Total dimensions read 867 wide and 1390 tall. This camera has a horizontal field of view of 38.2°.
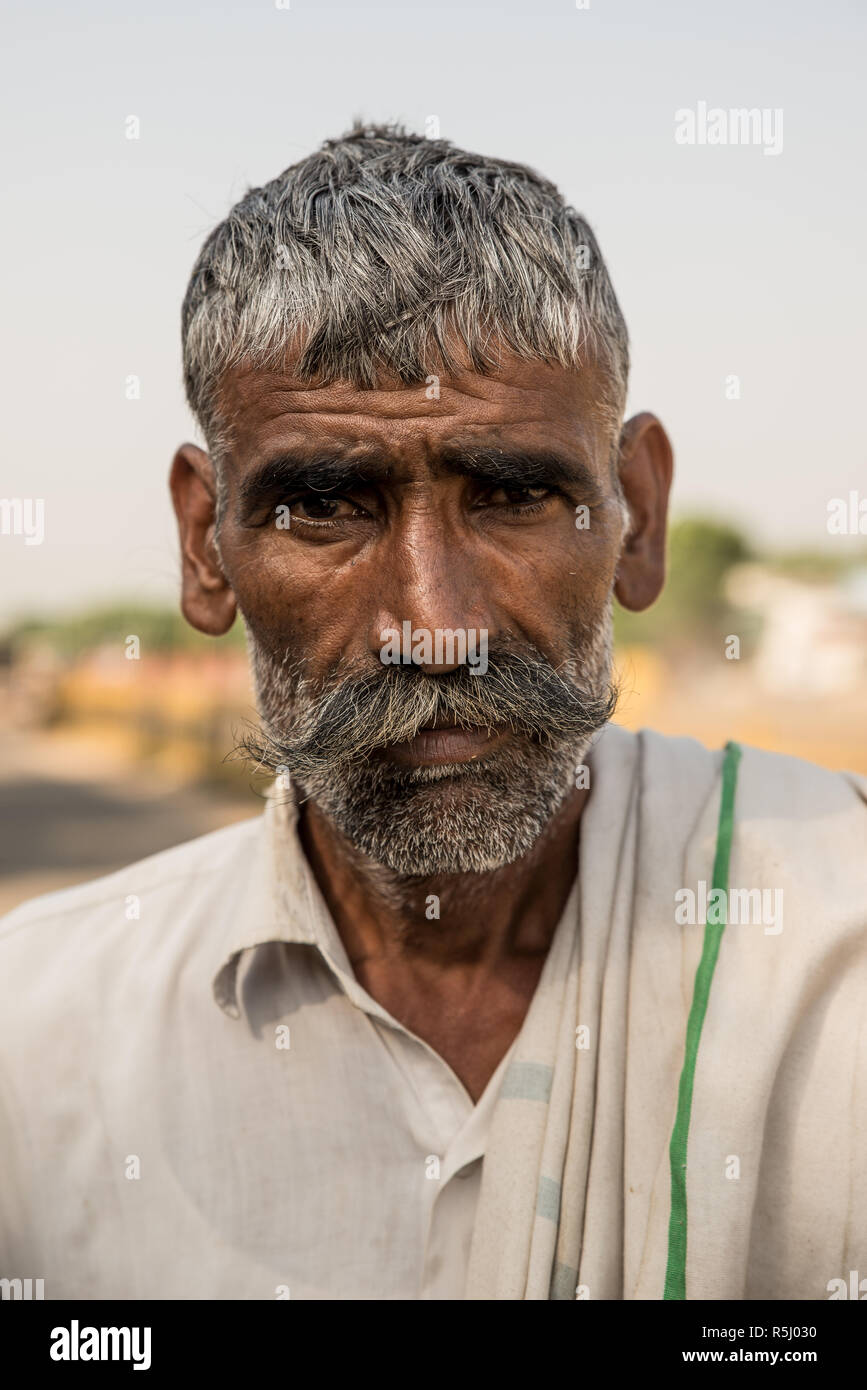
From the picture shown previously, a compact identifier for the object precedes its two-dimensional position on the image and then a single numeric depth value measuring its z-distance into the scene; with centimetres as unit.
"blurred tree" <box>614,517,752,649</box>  1900
